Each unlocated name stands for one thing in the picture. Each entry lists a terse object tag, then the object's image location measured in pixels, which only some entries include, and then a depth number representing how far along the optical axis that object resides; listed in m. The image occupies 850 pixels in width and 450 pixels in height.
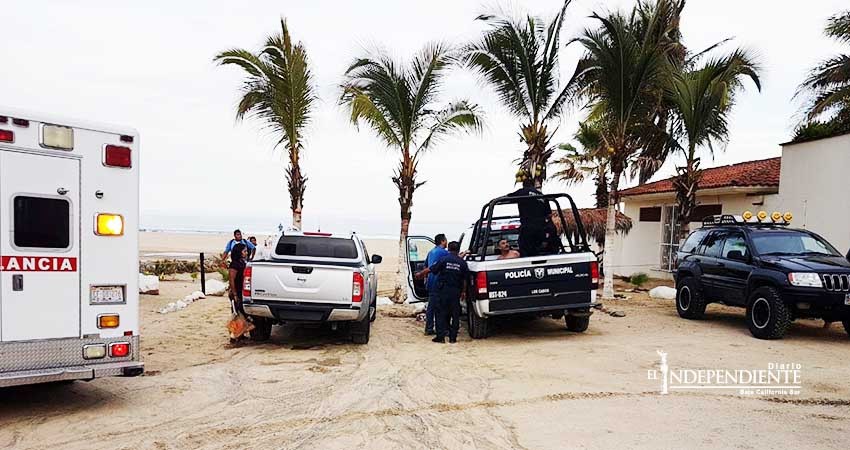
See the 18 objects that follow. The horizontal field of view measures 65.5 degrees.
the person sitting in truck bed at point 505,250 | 10.91
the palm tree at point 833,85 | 18.44
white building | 14.30
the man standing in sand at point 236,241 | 14.92
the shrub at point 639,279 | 19.68
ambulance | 5.85
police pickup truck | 10.22
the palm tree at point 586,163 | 24.94
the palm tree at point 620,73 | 15.18
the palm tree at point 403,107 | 16.38
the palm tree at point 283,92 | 16.45
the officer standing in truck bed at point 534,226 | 11.34
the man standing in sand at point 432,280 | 10.79
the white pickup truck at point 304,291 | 9.55
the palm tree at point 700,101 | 14.94
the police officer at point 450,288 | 10.30
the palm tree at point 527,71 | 15.46
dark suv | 9.74
